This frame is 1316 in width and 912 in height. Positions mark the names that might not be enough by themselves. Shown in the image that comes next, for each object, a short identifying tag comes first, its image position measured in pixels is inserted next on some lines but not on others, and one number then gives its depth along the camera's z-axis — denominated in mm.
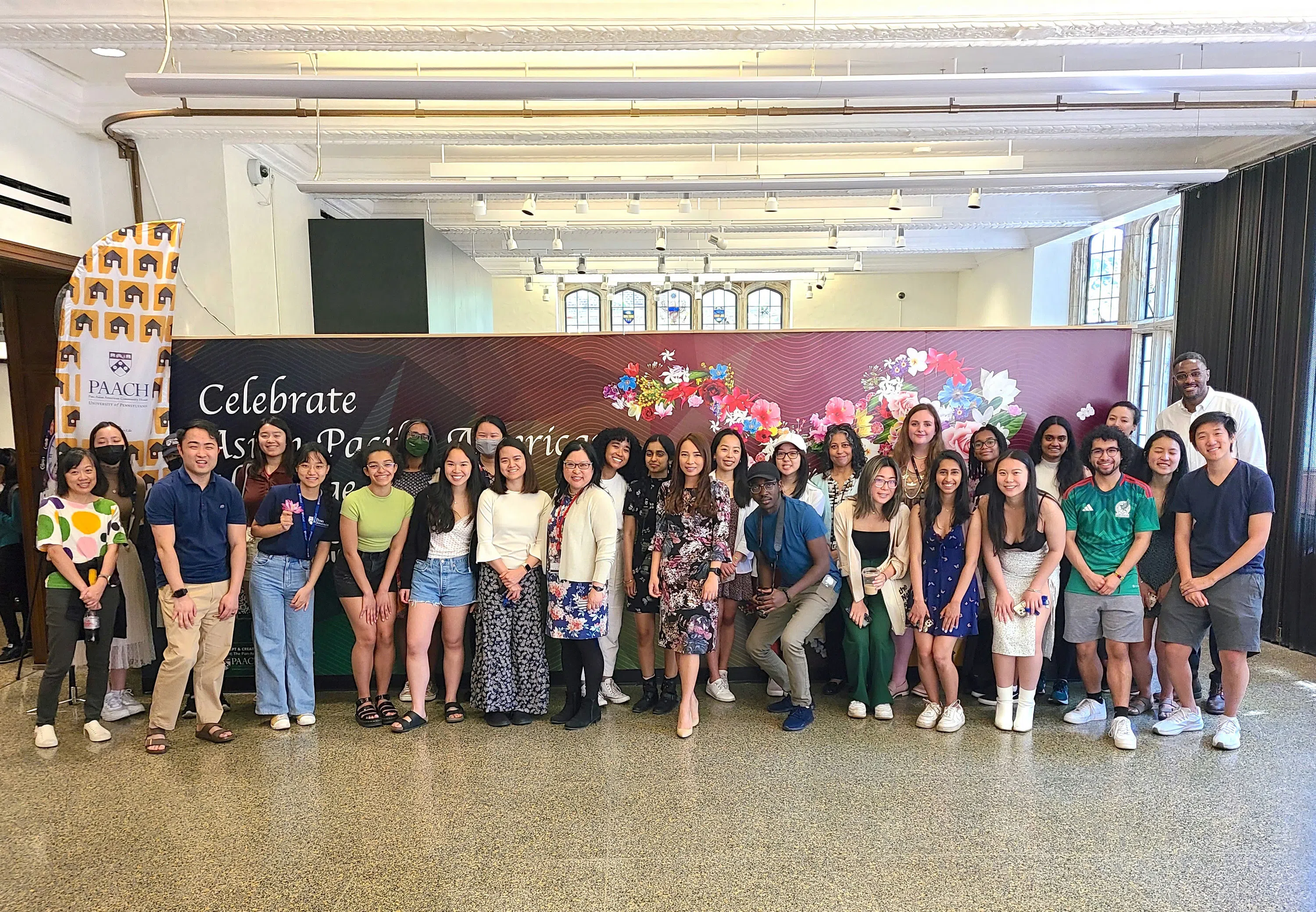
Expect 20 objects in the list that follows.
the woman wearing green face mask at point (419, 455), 4379
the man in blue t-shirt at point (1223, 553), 3703
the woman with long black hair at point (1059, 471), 4273
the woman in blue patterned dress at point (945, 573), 3980
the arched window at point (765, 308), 15312
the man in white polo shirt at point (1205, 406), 4426
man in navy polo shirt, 3805
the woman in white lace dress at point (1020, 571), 3877
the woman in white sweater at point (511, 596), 4035
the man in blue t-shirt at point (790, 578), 4074
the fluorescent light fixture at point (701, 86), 3357
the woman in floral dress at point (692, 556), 3955
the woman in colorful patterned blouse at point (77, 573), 3850
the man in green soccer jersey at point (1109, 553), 3895
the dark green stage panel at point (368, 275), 7051
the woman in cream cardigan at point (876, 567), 4121
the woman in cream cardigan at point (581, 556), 3945
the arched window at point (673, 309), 15500
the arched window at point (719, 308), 15445
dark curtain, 5395
